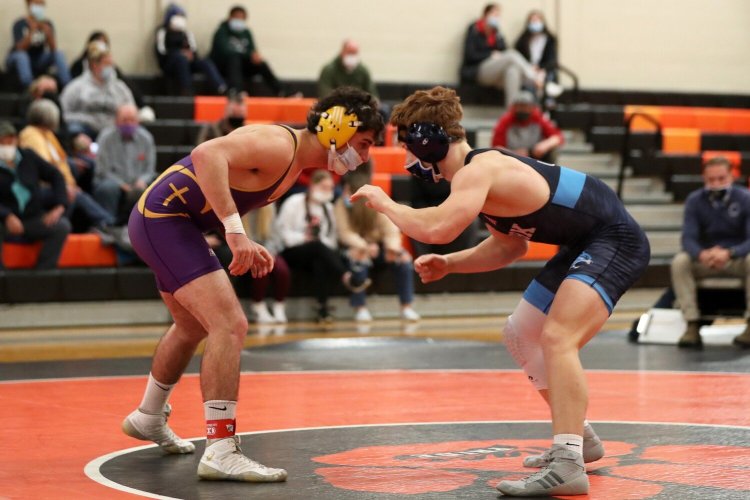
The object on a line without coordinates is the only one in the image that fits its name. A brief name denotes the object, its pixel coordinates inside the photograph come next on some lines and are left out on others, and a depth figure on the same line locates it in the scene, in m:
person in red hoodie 12.30
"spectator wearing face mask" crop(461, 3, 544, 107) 14.95
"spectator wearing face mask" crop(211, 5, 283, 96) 13.91
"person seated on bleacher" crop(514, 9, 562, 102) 15.60
